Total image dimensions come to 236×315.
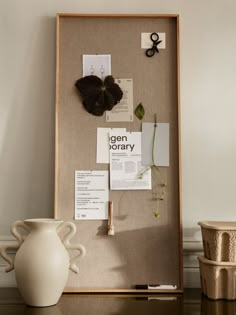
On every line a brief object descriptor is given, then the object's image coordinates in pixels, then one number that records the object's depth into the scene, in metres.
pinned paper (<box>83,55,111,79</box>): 1.46
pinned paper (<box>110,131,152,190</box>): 1.43
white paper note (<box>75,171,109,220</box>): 1.42
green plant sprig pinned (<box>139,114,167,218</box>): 1.43
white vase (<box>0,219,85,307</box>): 1.18
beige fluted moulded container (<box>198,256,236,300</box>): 1.26
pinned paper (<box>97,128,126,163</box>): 1.44
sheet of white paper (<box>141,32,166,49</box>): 1.46
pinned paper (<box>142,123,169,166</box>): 1.44
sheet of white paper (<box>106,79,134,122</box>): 1.45
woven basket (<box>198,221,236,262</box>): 1.25
